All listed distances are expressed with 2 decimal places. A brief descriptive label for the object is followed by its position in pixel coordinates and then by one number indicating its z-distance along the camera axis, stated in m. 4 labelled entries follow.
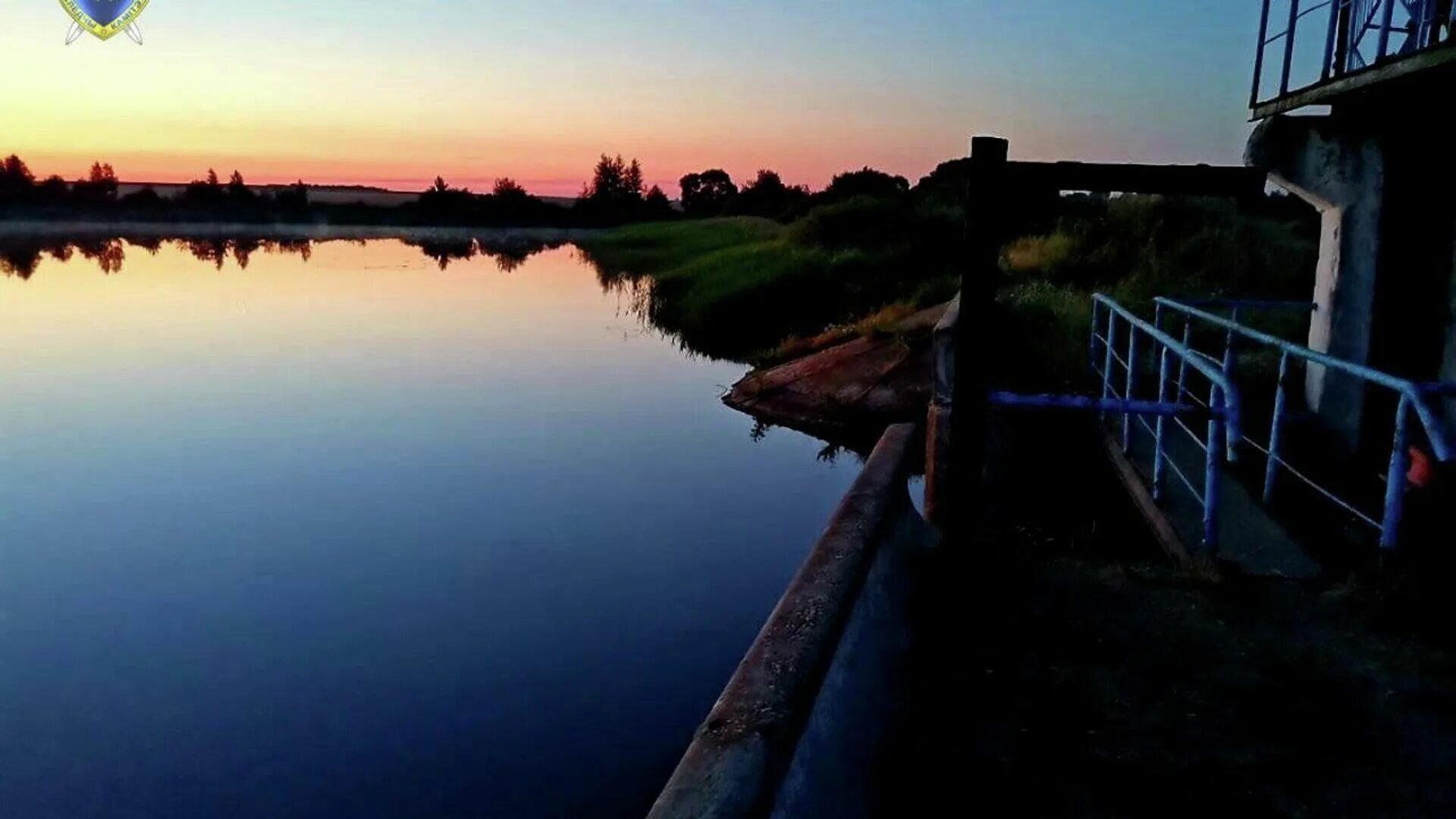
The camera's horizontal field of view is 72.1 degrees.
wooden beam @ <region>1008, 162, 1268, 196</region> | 4.57
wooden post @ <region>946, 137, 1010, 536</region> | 4.79
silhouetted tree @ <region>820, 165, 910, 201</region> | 59.72
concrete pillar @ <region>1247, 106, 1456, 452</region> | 7.14
